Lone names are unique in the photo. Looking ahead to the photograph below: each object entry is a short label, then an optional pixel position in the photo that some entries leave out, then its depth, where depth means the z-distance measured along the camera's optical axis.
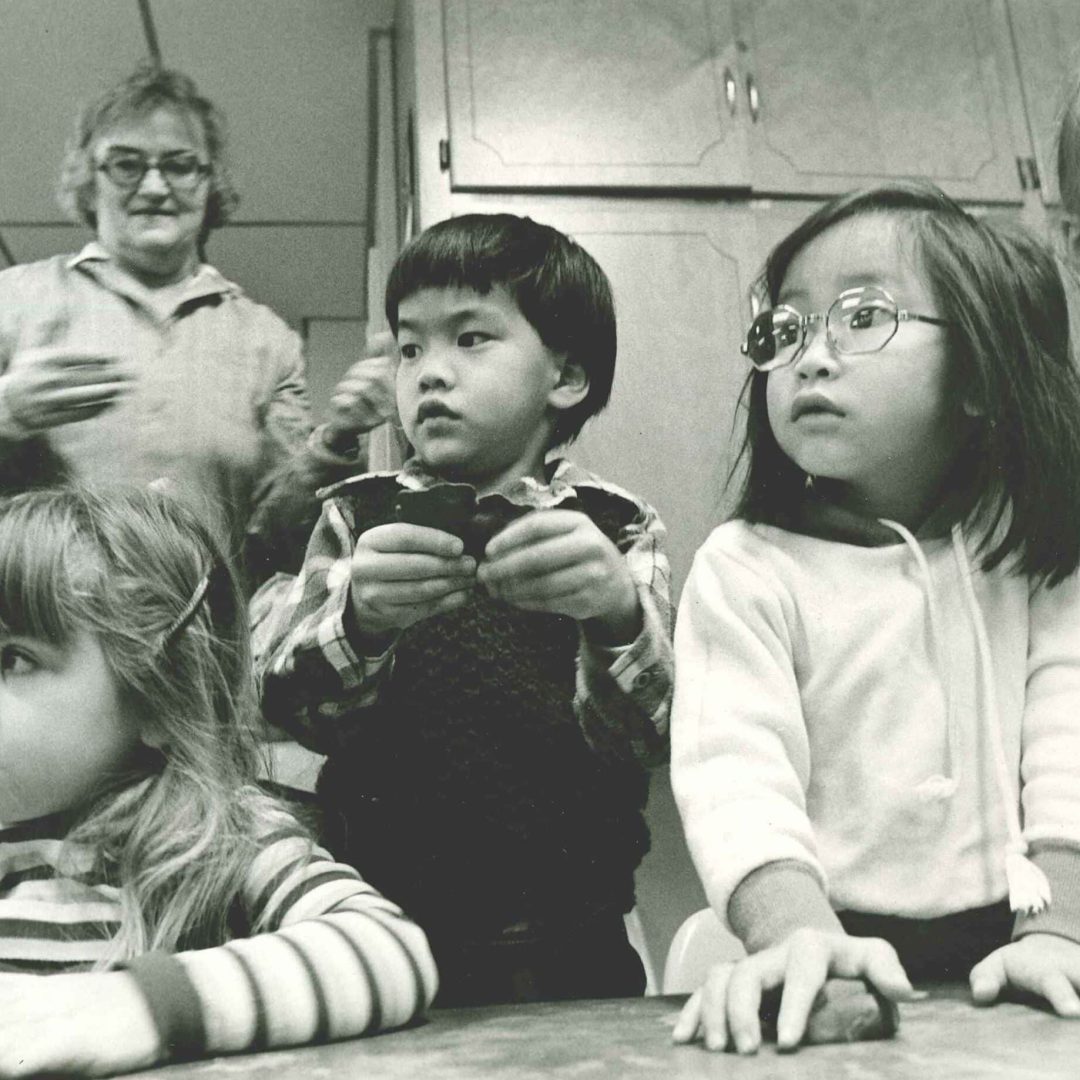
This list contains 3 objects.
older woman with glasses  0.95
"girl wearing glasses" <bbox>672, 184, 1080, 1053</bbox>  0.68
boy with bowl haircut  0.76
